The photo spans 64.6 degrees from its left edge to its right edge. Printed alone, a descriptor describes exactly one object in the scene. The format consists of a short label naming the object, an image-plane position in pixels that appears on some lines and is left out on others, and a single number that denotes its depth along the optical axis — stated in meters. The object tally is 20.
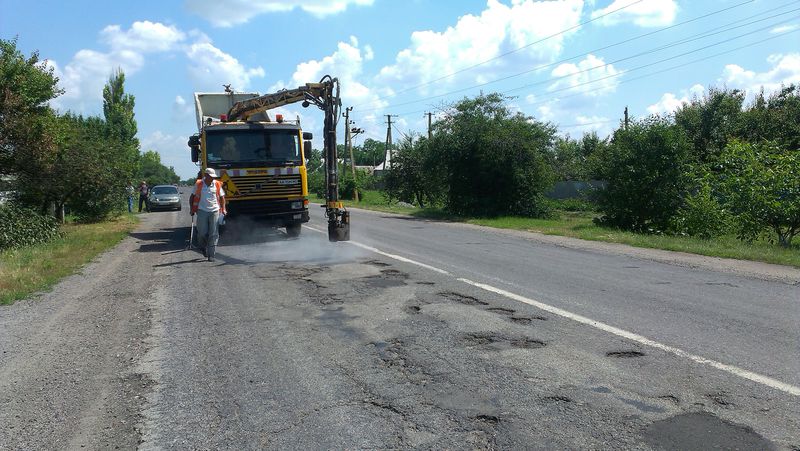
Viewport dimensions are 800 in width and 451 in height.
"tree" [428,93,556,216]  27.17
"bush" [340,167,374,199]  49.69
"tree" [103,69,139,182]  56.47
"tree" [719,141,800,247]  15.90
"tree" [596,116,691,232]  21.64
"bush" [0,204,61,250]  15.10
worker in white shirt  11.88
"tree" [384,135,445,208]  39.41
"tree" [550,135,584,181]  46.84
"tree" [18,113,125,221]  18.14
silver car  35.00
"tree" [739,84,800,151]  36.41
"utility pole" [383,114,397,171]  61.50
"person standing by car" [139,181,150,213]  35.34
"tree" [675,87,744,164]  37.03
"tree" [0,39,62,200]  15.34
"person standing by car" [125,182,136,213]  27.46
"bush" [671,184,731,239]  17.84
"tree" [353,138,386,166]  142.00
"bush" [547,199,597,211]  40.56
